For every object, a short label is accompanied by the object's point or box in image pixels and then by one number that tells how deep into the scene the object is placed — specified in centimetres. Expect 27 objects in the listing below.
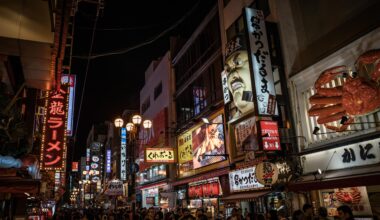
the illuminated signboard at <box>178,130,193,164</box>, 2704
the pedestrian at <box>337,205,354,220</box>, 733
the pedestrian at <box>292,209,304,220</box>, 914
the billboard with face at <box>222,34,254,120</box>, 1758
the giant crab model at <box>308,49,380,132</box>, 1122
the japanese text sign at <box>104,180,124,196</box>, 2805
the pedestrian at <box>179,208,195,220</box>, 970
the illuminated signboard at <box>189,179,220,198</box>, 2203
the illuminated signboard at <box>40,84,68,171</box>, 1691
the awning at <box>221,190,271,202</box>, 1523
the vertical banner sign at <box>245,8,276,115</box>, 1533
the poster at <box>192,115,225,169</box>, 2212
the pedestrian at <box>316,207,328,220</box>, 872
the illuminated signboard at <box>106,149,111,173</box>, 7275
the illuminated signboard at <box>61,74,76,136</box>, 2294
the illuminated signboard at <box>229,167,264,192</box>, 1705
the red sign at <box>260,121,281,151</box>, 1485
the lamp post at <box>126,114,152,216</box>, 2325
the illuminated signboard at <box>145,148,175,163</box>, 2645
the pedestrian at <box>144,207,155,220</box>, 1517
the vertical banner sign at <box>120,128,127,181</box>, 5209
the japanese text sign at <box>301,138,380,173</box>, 1133
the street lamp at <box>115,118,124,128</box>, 2462
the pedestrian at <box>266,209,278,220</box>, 927
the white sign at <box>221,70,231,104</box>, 1999
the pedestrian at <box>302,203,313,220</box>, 908
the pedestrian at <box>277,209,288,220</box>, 1257
